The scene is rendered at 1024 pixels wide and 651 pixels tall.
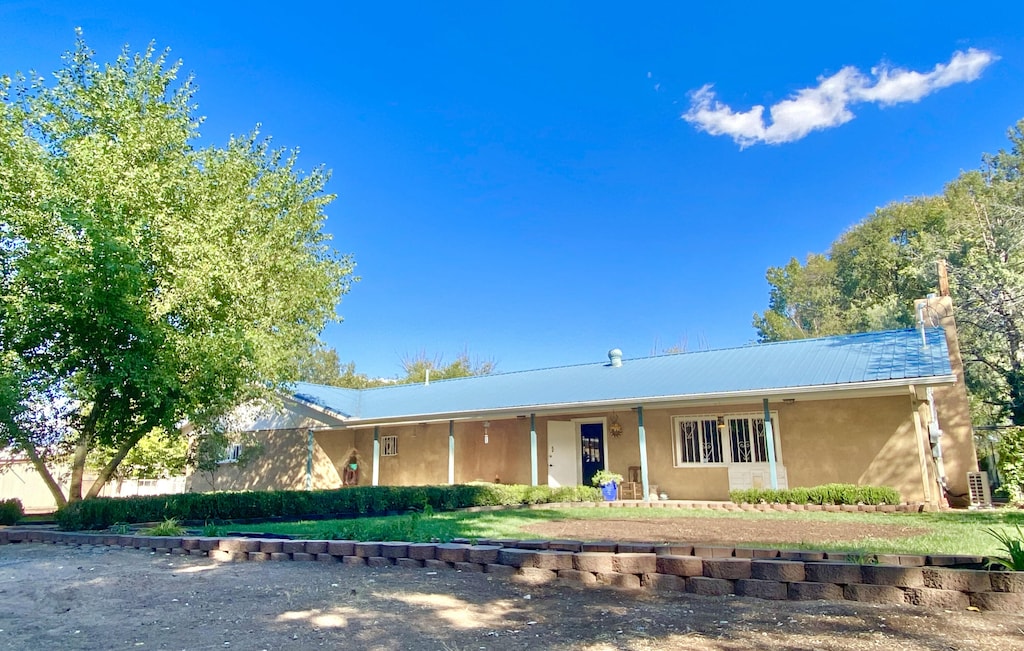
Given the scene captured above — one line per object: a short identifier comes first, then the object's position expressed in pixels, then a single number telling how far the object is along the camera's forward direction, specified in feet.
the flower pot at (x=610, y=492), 46.68
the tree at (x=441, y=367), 137.69
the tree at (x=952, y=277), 61.26
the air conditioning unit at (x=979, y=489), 38.60
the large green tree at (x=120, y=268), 31.50
